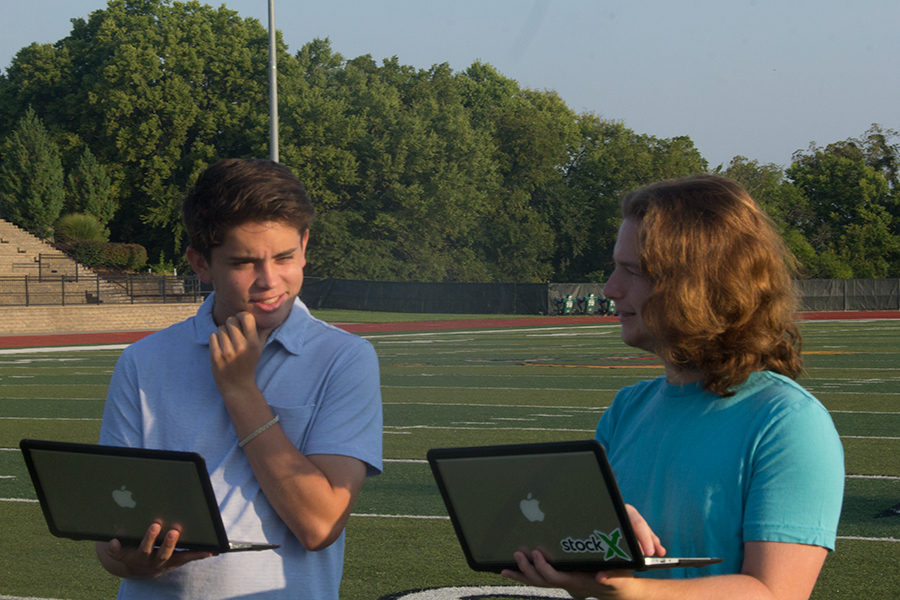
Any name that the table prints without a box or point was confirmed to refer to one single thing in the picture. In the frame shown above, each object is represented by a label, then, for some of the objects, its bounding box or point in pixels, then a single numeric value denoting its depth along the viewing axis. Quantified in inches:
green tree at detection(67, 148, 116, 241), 1999.3
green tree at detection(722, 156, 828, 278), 2319.1
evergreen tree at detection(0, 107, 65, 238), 1836.9
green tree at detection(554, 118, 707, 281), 2522.1
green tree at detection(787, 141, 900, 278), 2539.4
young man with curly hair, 68.3
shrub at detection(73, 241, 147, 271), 1696.6
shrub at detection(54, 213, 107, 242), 1771.7
